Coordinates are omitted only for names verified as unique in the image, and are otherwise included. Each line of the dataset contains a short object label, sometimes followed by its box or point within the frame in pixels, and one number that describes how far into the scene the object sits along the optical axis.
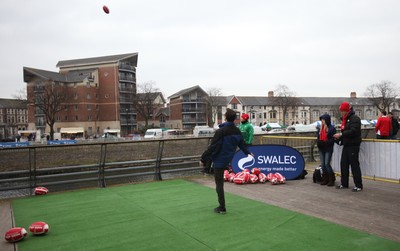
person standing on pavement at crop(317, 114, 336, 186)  8.39
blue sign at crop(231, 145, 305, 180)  9.68
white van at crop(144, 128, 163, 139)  49.47
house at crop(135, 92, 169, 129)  77.31
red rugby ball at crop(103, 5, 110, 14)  10.24
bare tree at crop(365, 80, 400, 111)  91.75
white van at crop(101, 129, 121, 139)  71.93
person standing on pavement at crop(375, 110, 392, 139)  12.07
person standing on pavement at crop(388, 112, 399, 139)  12.89
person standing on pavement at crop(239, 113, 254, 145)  9.65
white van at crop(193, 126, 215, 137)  47.97
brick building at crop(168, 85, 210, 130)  83.69
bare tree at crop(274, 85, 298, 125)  87.52
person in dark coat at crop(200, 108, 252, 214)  5.96
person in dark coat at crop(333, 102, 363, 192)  7.55
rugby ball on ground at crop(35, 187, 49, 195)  8.48
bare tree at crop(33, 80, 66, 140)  60.28
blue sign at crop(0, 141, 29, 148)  34.54
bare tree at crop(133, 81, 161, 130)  76.81
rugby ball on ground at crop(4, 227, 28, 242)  4.77
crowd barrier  8.28
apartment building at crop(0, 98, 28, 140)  124.12
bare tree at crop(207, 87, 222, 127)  84.75
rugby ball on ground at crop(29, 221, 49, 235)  5.01
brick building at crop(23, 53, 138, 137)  70.38
